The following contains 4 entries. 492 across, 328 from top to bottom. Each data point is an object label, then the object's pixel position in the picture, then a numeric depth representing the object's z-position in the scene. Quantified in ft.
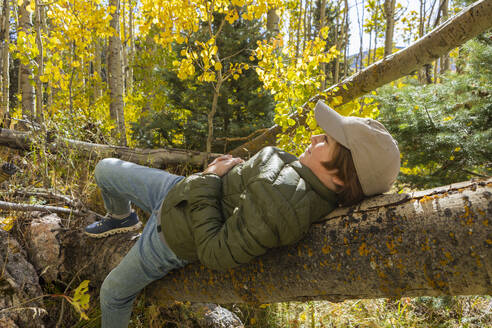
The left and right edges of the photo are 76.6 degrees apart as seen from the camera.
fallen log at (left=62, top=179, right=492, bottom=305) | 2.95
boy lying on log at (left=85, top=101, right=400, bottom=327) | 3.75
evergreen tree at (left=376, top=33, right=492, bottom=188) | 10.13
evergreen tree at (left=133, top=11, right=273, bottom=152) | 13.97
